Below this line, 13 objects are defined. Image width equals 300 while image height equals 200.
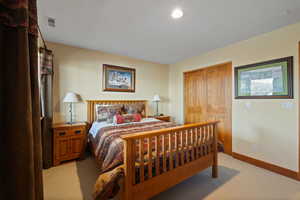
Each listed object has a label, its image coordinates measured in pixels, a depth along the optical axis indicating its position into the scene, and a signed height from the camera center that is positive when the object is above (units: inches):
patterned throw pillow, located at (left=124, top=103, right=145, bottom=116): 135.7 -10.2
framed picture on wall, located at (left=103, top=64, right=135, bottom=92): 138.3 +22.4
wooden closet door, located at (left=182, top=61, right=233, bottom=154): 118.7 +10.2
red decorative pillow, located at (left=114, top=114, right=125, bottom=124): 111.2 -17.4
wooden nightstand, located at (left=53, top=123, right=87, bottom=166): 100.4 -33.2
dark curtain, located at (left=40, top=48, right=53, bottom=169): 96.0 -1.0
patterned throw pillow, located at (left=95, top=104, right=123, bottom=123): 123.1 -12.5
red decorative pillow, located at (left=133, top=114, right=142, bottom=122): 121.7 -18.0
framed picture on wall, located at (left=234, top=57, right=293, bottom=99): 87.7 +12.7
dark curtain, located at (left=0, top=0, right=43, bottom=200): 24.0 -1.2
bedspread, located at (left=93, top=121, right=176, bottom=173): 60.7 -23.3
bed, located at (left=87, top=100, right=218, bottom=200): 53.9 -28.5
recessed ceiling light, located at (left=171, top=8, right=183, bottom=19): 71.6 +47.4
